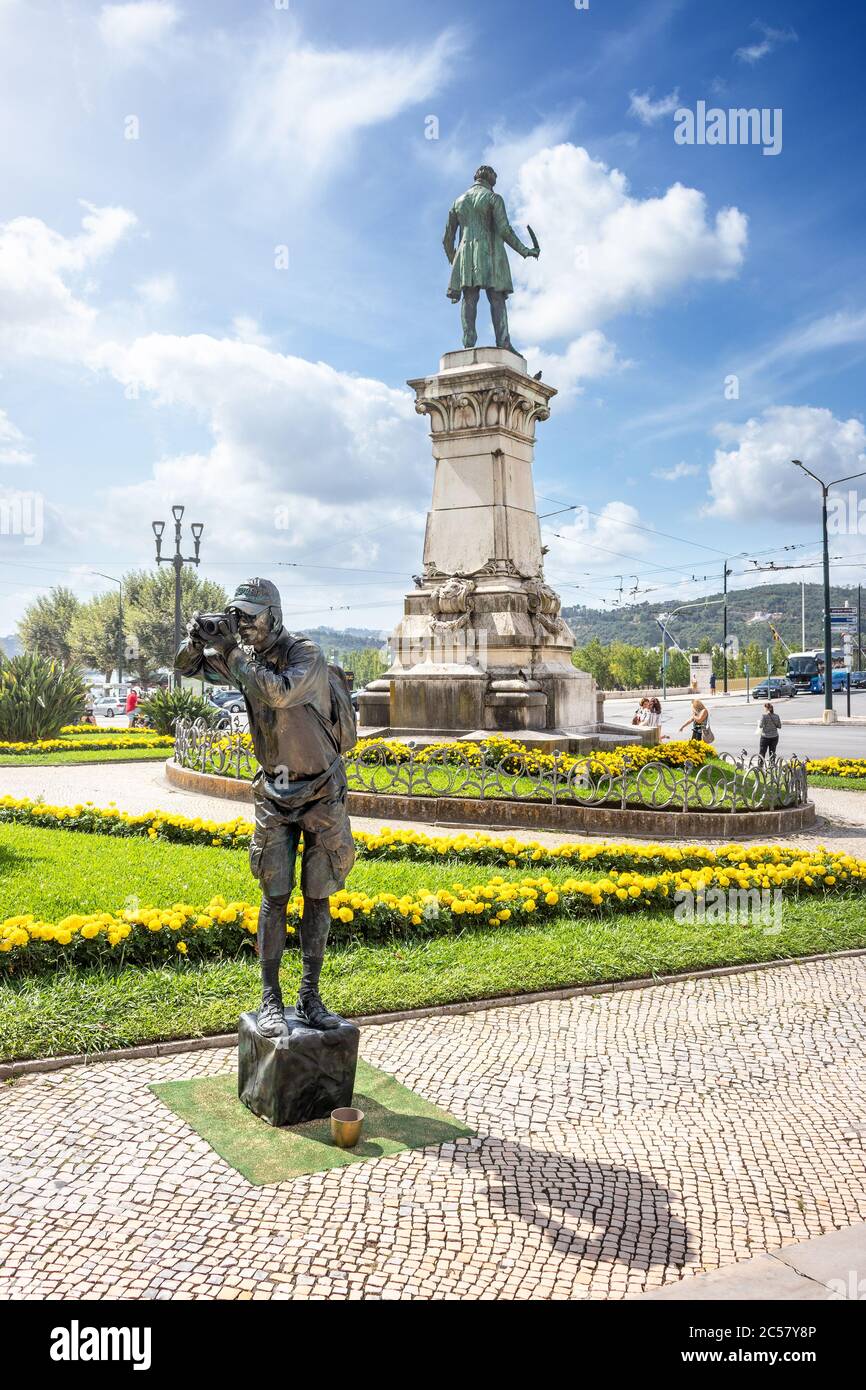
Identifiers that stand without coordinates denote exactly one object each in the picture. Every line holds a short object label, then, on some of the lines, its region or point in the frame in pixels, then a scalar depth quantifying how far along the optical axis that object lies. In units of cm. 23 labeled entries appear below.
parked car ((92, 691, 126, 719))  4747
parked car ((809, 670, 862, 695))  6406
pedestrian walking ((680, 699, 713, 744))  1878
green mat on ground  403
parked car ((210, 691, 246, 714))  3019
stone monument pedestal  1636
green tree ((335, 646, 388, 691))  10031
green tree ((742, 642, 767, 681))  10762
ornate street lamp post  2905
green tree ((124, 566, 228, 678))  6456
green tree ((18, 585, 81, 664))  7594
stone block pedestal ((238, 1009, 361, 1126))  434
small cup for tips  411
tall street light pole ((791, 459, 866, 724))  3447
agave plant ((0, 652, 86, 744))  2259
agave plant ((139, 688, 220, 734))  2437
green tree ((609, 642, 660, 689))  9975
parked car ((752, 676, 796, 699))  5959
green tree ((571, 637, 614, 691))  9444
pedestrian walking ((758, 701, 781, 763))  1733
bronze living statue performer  430
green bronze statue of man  1808
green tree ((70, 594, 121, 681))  6925
